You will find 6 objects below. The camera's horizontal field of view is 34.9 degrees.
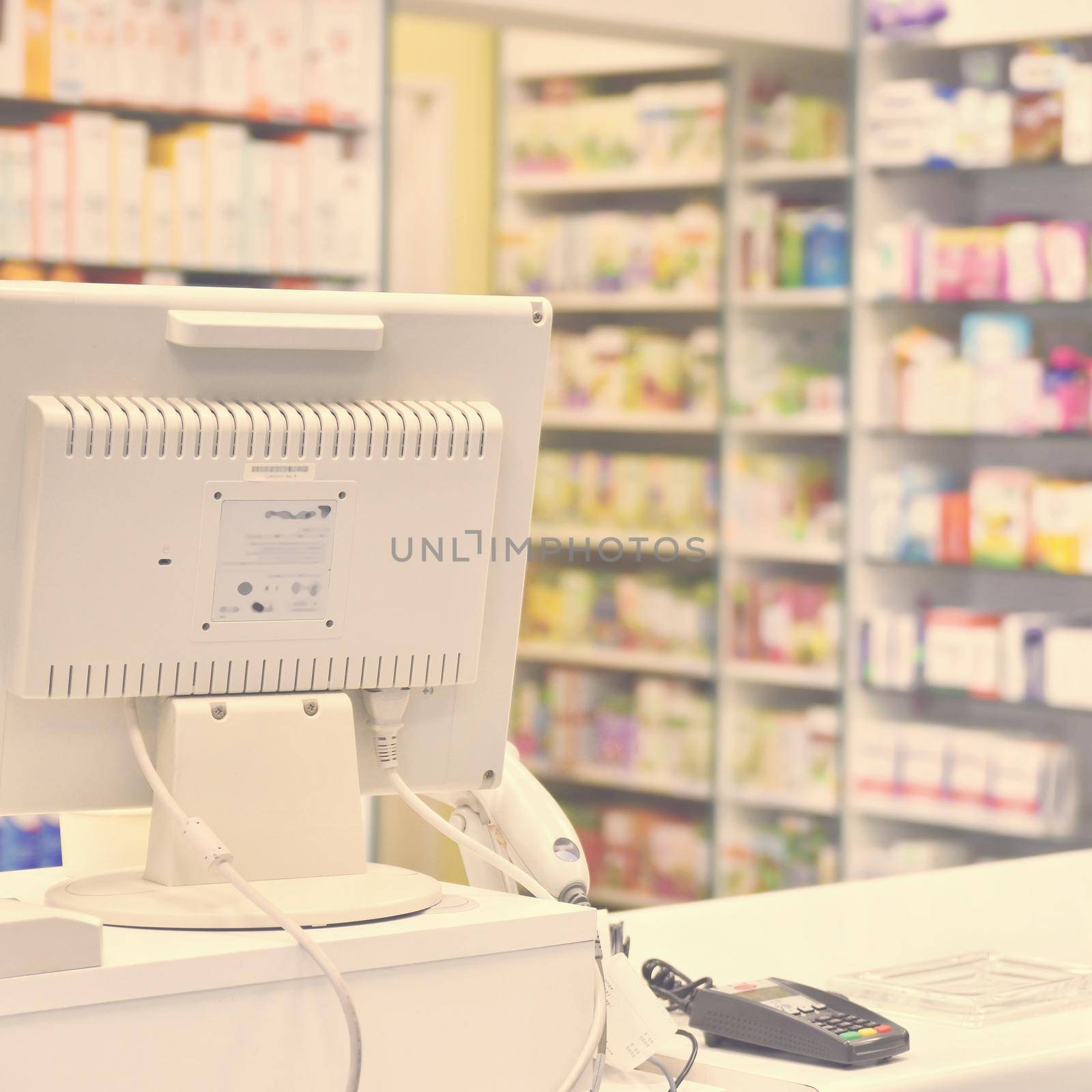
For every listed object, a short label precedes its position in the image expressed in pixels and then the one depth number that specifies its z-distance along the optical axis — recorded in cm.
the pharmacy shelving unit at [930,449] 441
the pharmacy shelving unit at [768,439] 468
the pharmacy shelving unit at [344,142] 371
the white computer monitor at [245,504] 116
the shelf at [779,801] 464
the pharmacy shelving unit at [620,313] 489
